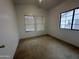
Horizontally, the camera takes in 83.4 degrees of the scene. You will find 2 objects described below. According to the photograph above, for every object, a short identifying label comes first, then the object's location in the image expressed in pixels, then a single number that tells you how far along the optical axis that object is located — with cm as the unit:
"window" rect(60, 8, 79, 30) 221
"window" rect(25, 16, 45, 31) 367
